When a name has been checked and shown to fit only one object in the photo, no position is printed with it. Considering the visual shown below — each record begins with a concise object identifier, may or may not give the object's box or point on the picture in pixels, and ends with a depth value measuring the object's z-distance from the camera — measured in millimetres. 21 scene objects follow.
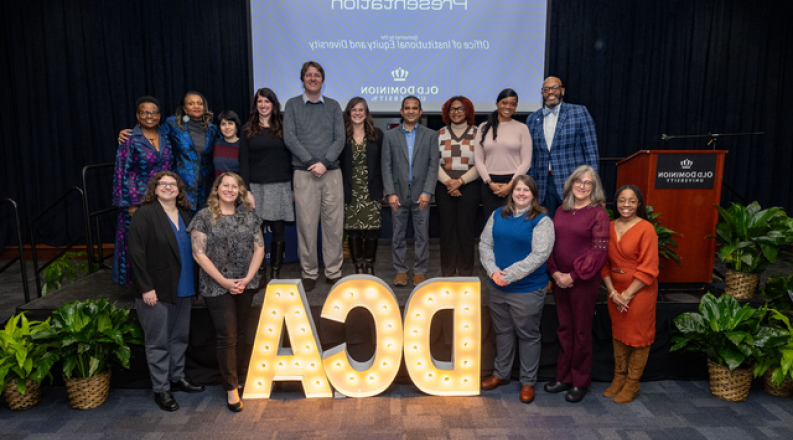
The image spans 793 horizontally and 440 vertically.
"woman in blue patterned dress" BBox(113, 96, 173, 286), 2980
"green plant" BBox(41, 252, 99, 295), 3670
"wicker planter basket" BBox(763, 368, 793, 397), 2771
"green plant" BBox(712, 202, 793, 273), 3061
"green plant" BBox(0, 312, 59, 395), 2490
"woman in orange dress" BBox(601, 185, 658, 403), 2492
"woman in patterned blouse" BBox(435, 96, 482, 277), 3198
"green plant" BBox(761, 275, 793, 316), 2977
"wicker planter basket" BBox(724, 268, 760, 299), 3193
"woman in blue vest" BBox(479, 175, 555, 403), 2506
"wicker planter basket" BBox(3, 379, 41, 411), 2637
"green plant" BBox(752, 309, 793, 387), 2545
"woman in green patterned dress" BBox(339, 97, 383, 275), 3234
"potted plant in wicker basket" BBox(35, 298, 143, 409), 2551
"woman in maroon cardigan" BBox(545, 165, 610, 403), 2471
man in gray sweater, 3074
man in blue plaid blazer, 3090
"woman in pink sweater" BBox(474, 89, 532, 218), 3080
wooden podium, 3176
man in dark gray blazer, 3211
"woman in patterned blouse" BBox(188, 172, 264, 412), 2447
